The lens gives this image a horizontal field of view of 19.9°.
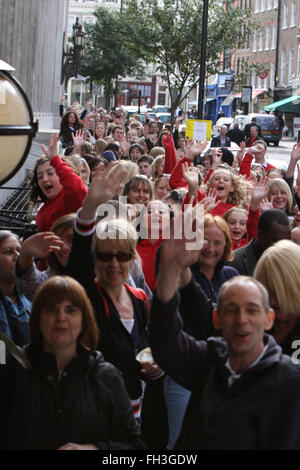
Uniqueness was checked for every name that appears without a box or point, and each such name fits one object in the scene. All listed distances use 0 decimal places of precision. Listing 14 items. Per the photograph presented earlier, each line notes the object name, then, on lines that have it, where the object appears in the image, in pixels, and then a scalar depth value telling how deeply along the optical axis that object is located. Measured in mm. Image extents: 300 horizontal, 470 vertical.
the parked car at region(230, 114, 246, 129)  47544
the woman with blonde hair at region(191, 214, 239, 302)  5098
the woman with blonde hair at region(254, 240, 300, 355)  4090
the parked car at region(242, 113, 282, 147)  46969
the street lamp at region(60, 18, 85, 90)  30033
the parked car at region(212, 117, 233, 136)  45281
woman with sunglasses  4270
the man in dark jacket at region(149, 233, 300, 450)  3230
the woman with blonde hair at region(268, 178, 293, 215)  8148
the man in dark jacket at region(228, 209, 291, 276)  5637
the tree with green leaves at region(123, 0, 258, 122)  28734
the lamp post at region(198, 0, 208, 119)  19062
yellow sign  17781
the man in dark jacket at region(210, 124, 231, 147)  17969
